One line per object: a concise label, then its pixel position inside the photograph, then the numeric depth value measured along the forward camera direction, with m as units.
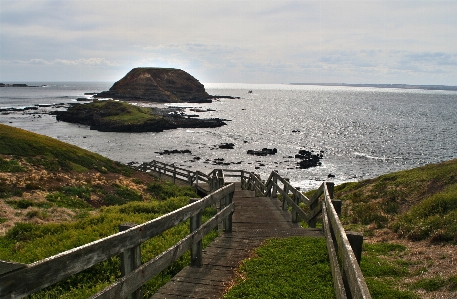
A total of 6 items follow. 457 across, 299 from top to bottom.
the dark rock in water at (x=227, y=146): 65.82
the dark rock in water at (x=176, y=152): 60.09
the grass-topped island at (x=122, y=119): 86.75
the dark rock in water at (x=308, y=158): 53.33
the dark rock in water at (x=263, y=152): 61.03
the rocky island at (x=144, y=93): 183.75
